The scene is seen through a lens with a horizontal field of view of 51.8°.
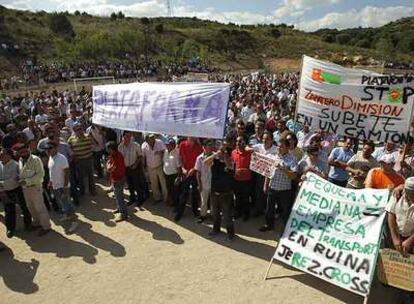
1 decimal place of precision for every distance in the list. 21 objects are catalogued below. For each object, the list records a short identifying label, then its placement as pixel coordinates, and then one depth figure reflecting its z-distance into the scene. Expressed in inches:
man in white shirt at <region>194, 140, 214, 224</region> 314.5
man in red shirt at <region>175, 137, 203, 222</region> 344.2
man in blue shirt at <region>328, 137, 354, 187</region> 301.1
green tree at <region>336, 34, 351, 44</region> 3810.5
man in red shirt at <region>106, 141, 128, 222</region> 342.0
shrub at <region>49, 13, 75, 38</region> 2361.0
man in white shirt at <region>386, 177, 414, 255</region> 216.1
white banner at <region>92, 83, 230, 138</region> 294.5
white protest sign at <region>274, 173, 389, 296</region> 227.5
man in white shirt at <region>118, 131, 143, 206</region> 370.6
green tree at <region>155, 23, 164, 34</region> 2894.2
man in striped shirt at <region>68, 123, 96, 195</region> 395.2
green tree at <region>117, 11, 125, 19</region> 3386.3
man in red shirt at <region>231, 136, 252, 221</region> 323.0
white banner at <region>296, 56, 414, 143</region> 261.4
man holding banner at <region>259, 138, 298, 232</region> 295.0
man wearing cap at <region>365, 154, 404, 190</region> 249.0
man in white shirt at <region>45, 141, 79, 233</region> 327.9
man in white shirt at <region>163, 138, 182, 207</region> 358.9
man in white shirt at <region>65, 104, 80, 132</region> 492.8
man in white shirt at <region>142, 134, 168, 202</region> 370.0
